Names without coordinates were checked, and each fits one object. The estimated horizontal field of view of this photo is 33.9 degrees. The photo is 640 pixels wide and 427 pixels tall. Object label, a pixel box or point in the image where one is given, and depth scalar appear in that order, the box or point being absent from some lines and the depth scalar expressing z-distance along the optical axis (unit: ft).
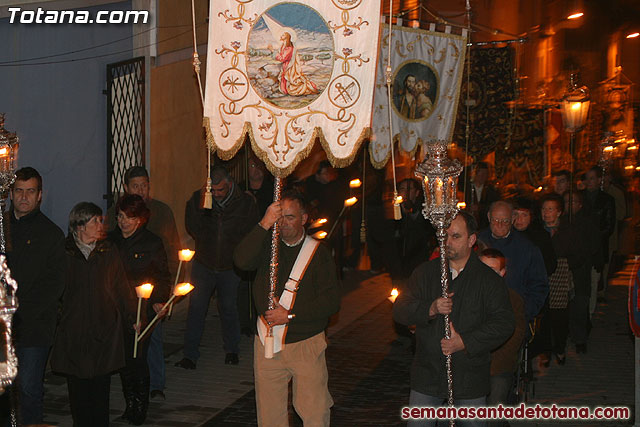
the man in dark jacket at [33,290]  25.85
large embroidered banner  24.98
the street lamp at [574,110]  54.57
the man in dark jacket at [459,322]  22.11
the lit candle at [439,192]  23.11
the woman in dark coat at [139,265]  29.84
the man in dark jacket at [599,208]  48.47
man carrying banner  24.48
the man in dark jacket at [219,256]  36.88
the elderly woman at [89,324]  25.03
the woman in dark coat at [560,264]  36.42
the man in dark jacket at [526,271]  28.96
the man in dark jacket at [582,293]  40.88
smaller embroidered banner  39.91
